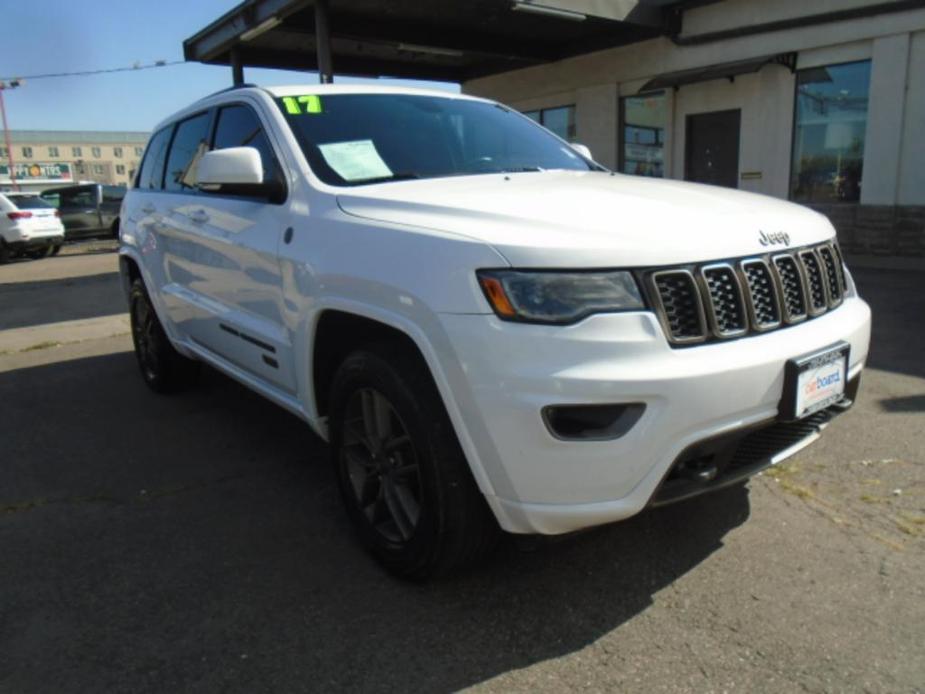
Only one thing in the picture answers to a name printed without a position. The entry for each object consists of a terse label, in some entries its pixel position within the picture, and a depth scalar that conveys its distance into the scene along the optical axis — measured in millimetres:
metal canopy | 11164
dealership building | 10336
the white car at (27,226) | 17438
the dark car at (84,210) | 21562
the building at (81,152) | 97375
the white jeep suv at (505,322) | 2062
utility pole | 43525
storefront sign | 80500
